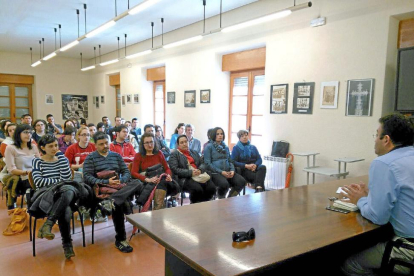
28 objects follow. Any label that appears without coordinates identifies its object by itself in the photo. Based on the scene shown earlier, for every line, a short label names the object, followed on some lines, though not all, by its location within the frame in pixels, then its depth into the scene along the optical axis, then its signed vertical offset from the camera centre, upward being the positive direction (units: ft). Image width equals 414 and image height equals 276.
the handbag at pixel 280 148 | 16.92 -2.11
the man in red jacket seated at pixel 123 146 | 14.82 -1.90
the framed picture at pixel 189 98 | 23.38 +0.94
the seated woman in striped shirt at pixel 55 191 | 9.24 -2.67
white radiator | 16.60 -3.41
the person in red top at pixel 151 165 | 11.84 -2.47
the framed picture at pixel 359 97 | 13.42 +0.76
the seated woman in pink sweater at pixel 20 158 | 12.41 -2.21
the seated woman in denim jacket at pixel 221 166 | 13.74 -2.67
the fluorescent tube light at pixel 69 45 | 19.93 +4.29
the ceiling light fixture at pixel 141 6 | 12.60 +4.49
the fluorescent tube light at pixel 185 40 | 17.43 +4.30
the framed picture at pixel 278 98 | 16.85 +0.79
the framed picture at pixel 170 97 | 25.83 +1.08
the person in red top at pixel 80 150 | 13.17 -1.92
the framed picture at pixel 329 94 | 14.62 +0.93
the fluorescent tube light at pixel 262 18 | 12.54 +4.21
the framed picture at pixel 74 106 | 38.29 +0.15
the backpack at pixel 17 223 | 11.35 -4.53
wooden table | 4.37 -2.16
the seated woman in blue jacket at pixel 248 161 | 14.62 -2.55
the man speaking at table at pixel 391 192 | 5.50 -1.45
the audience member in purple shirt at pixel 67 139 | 15.29 -1.64
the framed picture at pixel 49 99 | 36.76 +0.96
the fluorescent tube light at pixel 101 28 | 15.43 +4.40
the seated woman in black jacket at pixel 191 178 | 12.96 -3.02
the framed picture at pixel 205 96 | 21.89 +1.05
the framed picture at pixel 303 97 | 15.65 +0.81
